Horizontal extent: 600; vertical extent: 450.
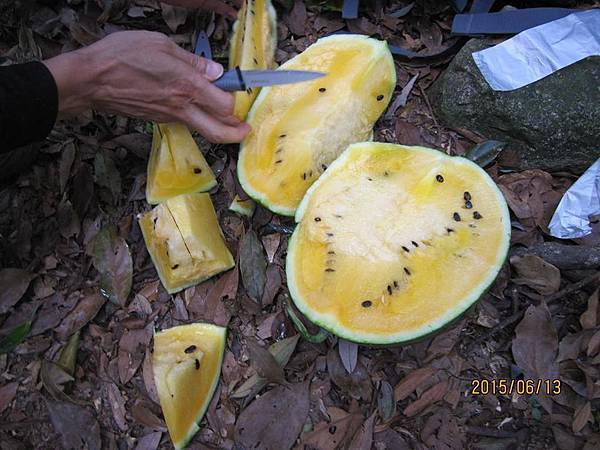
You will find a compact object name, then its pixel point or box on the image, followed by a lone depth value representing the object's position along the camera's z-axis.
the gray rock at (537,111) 0.50
